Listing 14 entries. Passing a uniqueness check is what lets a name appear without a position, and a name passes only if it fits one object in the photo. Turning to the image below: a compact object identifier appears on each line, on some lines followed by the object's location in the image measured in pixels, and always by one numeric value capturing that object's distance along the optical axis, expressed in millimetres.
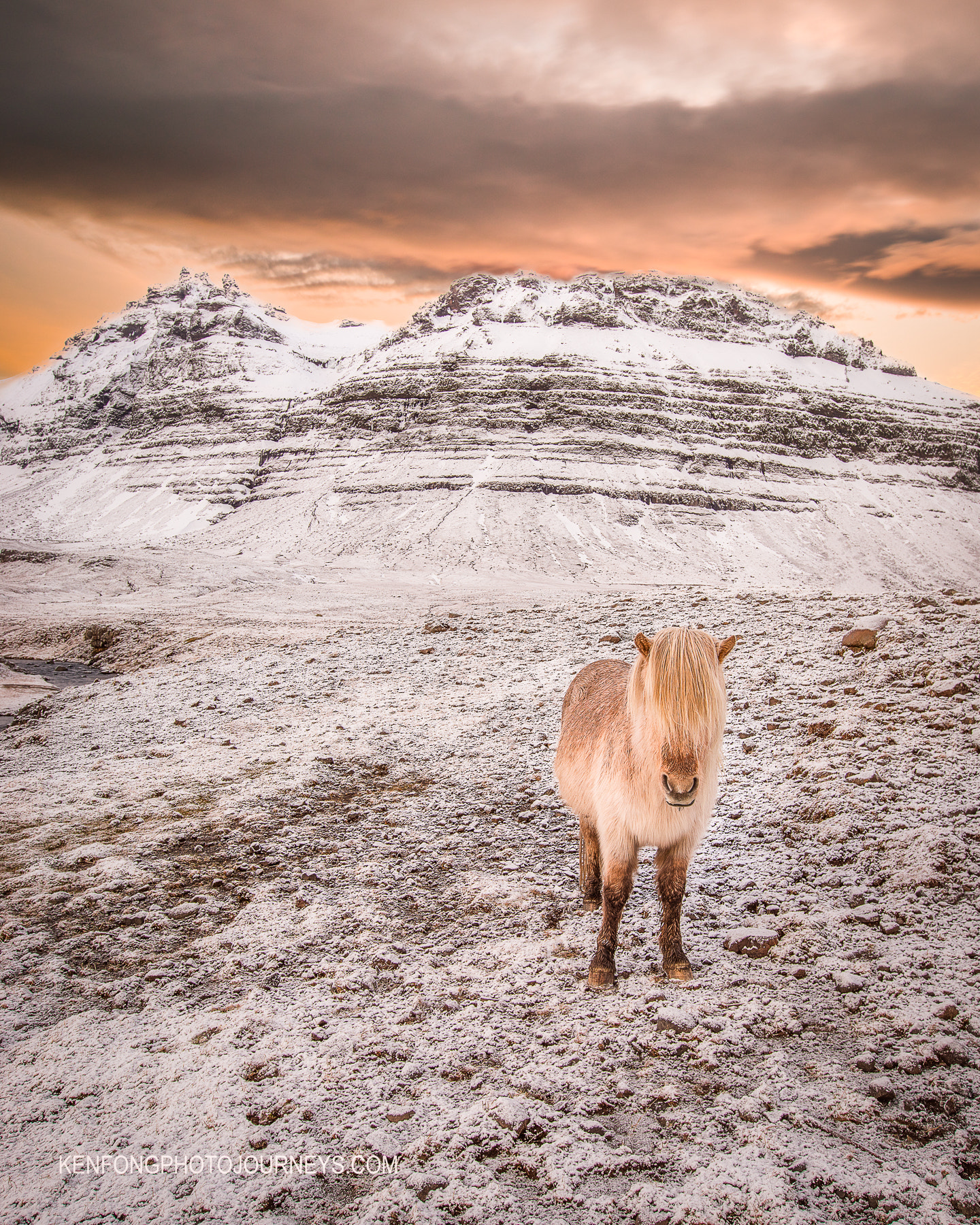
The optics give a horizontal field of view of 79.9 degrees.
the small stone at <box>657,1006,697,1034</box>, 4062
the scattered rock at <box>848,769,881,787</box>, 6742
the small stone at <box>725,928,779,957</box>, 4820
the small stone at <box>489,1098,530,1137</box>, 3404
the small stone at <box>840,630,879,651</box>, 10508
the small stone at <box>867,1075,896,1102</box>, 3396
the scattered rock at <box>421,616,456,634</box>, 16812
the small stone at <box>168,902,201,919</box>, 5566
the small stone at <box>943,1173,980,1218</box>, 2734
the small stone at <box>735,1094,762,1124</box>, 3355
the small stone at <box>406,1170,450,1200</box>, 3062
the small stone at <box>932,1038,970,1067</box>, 3590
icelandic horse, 3910
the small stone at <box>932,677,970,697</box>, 8211
